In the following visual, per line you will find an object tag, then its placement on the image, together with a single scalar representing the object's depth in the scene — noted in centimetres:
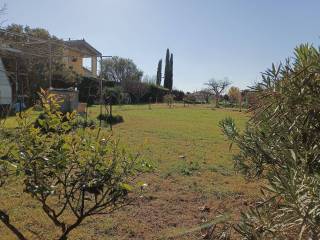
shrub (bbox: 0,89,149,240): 163
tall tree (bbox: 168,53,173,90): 4092
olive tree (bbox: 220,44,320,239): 74
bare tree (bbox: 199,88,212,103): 3806
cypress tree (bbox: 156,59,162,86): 4326
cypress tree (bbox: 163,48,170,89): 4092
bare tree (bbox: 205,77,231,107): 3814
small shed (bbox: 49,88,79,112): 1129
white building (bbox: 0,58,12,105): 1412
